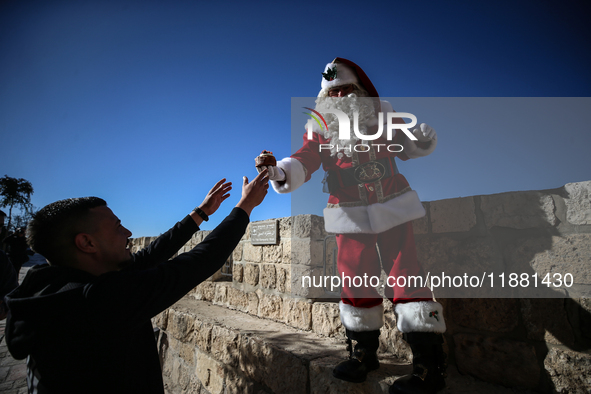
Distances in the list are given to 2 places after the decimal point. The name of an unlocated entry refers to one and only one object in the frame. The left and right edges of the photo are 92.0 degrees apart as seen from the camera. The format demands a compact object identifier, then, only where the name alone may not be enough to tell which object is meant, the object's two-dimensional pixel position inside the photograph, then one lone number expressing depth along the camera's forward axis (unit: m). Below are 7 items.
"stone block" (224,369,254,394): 2.61
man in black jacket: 1.17
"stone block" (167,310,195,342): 3.60
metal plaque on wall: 3.38
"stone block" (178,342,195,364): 3.54
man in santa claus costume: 1.42
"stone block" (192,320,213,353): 3.18
